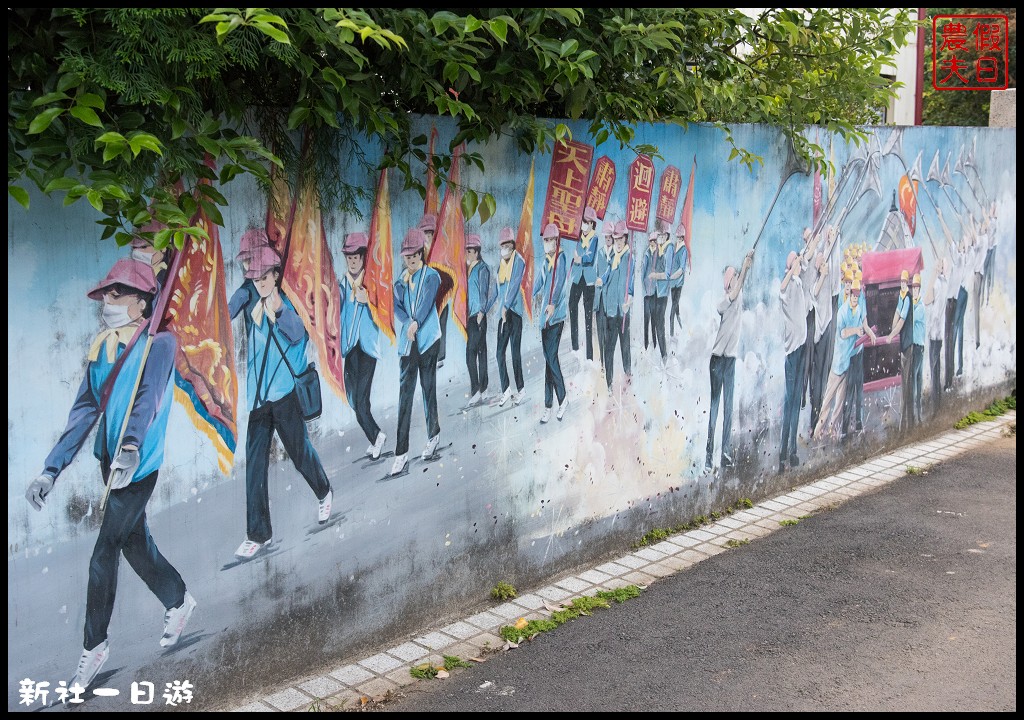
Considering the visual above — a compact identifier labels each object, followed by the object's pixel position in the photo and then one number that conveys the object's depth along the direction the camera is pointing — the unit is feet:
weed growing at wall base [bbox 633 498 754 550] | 20.84
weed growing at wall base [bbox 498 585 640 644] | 16.35
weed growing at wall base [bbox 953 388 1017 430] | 31.47
